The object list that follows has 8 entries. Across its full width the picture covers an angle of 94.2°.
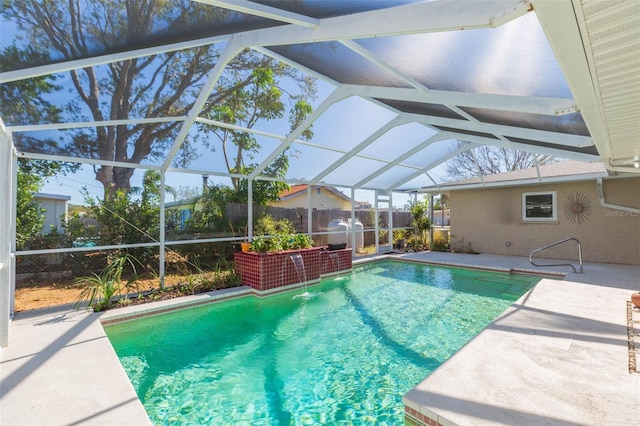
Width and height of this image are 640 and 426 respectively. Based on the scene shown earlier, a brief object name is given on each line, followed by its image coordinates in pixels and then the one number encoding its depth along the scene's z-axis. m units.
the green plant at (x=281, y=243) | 8.30
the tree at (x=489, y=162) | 23.47
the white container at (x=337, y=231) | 12.67
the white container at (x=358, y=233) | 13.65
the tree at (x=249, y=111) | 6.38
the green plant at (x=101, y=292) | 5.96
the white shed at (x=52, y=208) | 7.21
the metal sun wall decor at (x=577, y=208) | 11.00
